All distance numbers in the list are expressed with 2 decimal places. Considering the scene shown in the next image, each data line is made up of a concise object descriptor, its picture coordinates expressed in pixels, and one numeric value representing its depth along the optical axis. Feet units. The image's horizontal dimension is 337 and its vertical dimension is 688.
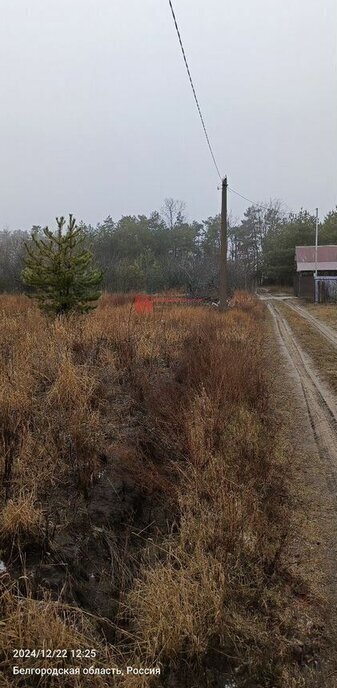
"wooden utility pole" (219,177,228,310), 63.21
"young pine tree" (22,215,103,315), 27.55
